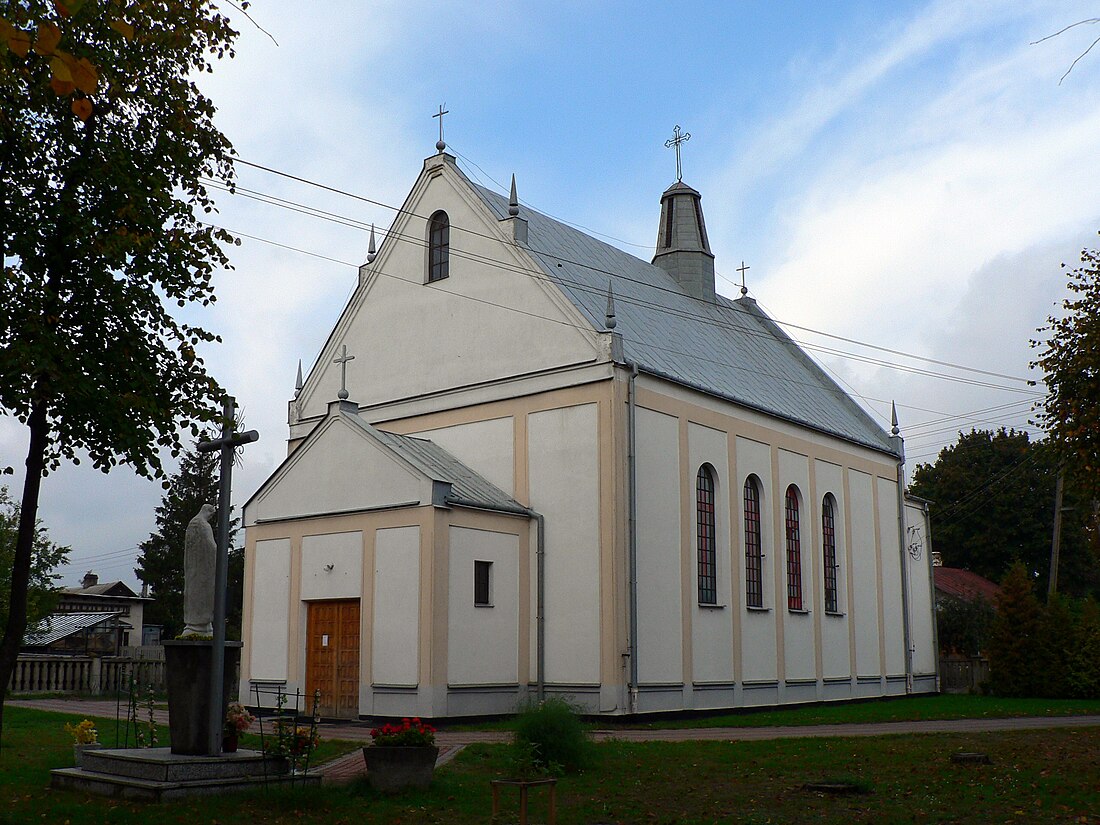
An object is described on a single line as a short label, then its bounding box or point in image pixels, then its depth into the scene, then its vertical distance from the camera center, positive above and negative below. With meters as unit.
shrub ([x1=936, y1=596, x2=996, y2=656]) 44.19 -1.35
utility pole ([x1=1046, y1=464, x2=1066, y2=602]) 42.77 +2.21
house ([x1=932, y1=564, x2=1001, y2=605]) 56.25 +0.50
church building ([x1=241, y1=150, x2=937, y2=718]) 24.14 +2.17
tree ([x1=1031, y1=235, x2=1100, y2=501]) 17.77 +3.38
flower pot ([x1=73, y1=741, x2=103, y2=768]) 13.67 -1.96
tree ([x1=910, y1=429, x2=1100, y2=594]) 62.22 +4.57
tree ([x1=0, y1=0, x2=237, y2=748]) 11.68 +3.91
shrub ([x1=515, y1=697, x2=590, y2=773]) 14.78 -1.92
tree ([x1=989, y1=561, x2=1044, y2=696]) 34.56 -1.57
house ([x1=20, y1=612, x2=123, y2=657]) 44.83 -1.77
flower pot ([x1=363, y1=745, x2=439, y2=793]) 13.01 -2.06
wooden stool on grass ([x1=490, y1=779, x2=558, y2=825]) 9.77 -1.84
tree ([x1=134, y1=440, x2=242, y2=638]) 62.75 +2.59
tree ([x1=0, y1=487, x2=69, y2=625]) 27.00 +0.86
